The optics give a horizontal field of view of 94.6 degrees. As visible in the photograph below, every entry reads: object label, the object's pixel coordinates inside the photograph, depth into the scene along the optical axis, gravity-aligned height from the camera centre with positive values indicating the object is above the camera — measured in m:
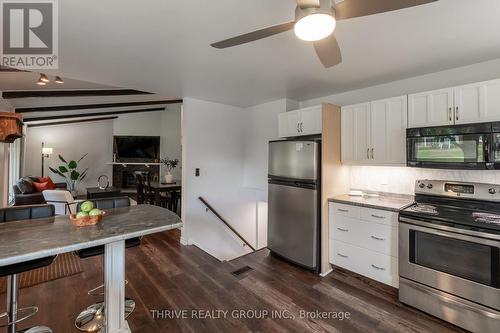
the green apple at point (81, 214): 1.74 -0.35
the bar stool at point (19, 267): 1.55 -0.67
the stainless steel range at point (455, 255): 1.83 -0.77
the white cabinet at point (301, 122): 3.01 +0.64
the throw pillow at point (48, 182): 6.08 -0.39
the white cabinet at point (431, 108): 2.30 +0.61
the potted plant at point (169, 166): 5.77 +0.06
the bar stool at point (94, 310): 1.91 -1.28
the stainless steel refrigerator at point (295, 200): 2.84 -0.43
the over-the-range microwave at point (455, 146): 2.03 +0.20
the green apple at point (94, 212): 1.78 -0.35
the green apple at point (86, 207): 1.81 -0.31
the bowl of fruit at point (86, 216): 1.73 -0.37
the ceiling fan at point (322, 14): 1.14 +0.79
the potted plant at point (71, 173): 7.69 -0.17
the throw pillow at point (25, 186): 5.31 -0.42
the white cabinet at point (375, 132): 2.61 +0.43
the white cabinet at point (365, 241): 2.42 -0.84
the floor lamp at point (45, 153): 7.53 +0.50
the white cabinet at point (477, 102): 2.05 +0.60
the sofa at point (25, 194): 5.16 -0.60
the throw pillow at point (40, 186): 5.71 -0.46
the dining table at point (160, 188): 5.15 -0.46
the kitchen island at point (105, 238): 1.33 -0.44
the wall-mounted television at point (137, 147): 8.88 +0.82
